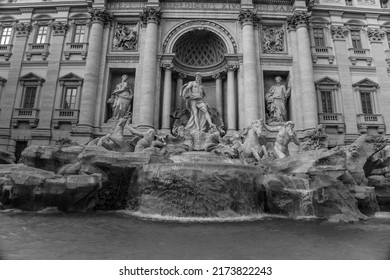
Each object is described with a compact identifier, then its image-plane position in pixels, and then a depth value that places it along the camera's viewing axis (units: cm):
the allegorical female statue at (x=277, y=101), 1887
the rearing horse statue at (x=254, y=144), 1346
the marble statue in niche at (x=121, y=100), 1878
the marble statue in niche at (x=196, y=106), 1642
